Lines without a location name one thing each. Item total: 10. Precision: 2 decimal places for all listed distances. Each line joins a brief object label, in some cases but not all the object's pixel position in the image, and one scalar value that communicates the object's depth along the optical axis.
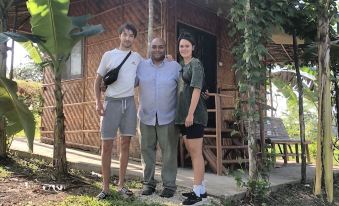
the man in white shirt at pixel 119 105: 4.69
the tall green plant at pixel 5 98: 4.88
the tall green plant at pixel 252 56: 5.26
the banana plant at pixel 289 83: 13.57
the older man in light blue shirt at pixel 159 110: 4.82
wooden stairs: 7.08
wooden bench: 9.56
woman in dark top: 4.58
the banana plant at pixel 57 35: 4.87
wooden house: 8.09
